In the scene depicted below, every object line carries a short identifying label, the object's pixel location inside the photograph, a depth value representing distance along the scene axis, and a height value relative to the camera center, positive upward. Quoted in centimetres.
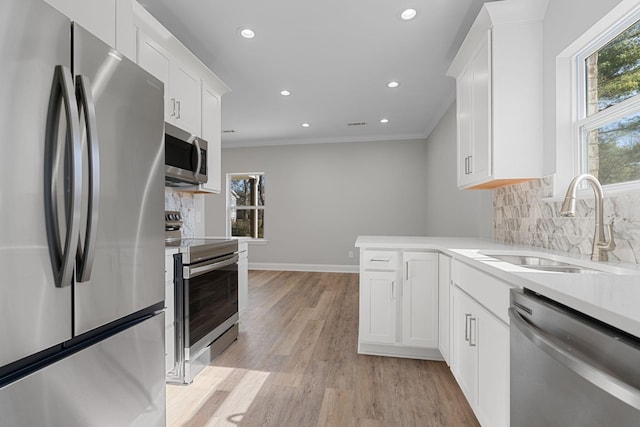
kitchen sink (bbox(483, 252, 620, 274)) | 127 -25
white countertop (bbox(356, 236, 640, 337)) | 62 -20
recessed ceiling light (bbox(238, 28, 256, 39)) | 246 +153
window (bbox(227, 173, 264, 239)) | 653 +22
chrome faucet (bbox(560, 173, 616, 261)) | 131 +0
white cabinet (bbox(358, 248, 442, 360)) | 232 -70
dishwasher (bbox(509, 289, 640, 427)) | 58 -36
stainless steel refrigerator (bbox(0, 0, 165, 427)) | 70 -4
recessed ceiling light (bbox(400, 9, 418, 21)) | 223 +153
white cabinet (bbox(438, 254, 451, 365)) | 211 -66
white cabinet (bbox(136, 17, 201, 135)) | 208 +109
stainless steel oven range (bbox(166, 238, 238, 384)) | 200 -65
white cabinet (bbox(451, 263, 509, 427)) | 124 -70
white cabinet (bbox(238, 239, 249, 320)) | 298 -63
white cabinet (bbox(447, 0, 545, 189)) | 201 +89
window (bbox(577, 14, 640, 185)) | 148 +60
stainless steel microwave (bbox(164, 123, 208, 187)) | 225 +47
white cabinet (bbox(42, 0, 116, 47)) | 118 +86
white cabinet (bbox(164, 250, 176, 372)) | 191 -65
